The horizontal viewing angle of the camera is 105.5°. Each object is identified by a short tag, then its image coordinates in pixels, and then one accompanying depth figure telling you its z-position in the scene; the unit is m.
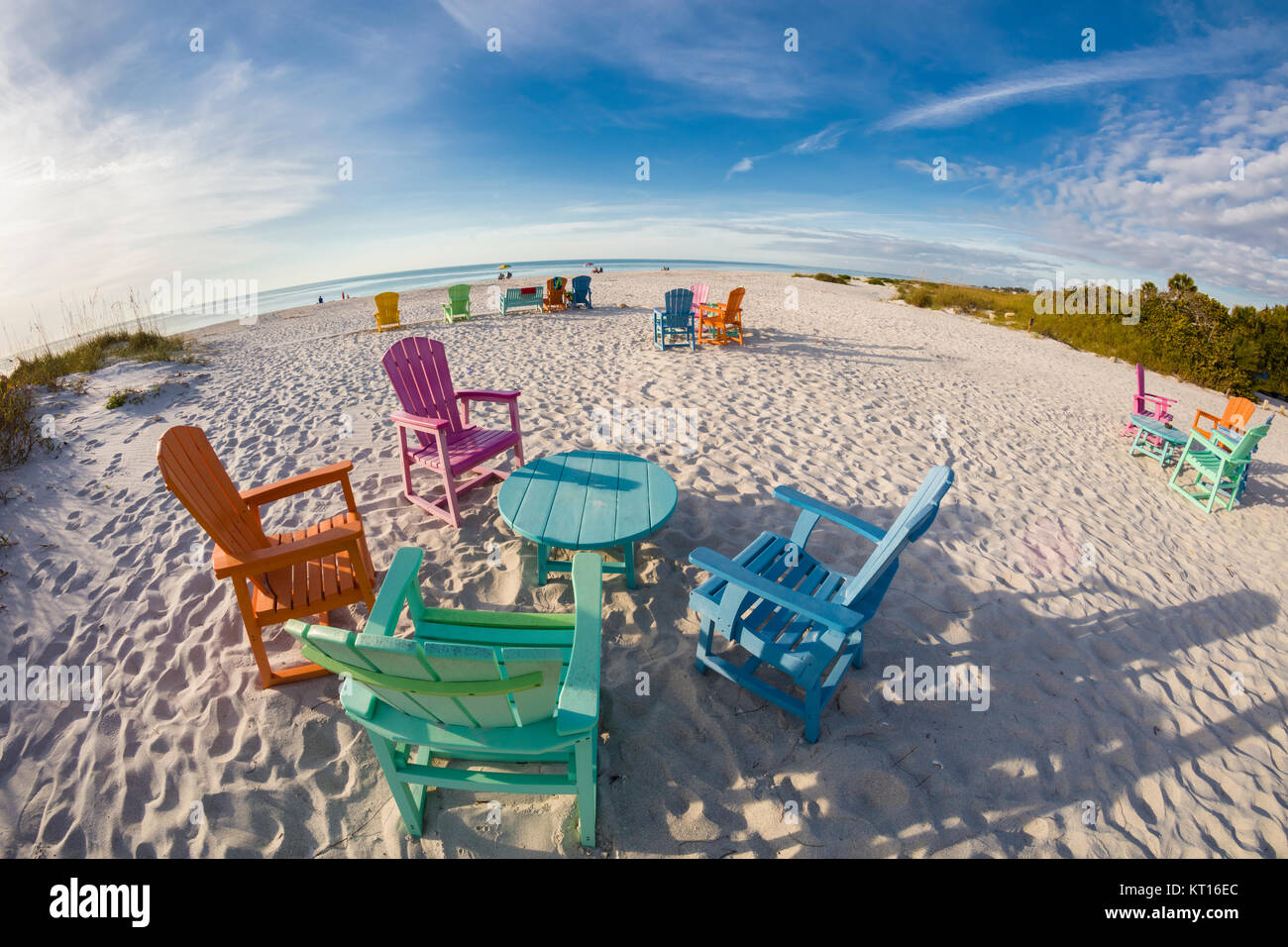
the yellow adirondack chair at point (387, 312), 10.64
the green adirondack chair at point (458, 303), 11.55
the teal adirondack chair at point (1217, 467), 4.48
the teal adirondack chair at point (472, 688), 1.23
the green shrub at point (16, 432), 4.21
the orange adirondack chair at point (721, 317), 8.55
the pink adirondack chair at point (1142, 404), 5.93
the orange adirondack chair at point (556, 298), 12.24
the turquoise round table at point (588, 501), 2.38
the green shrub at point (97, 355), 6.50
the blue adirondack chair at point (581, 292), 12.79
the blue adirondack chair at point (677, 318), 8.25
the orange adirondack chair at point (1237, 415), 4.98
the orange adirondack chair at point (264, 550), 2.06
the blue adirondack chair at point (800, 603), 1.84
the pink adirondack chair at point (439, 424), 3.23
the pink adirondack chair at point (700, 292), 9.36
